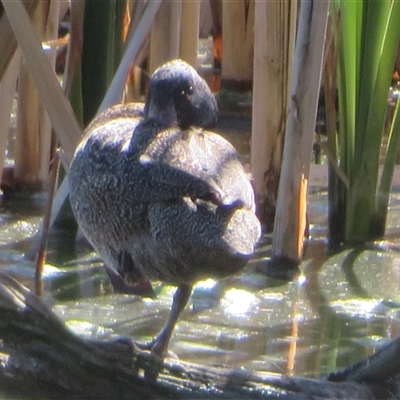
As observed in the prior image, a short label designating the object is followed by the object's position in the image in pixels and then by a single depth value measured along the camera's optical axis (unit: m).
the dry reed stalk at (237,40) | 13.30
